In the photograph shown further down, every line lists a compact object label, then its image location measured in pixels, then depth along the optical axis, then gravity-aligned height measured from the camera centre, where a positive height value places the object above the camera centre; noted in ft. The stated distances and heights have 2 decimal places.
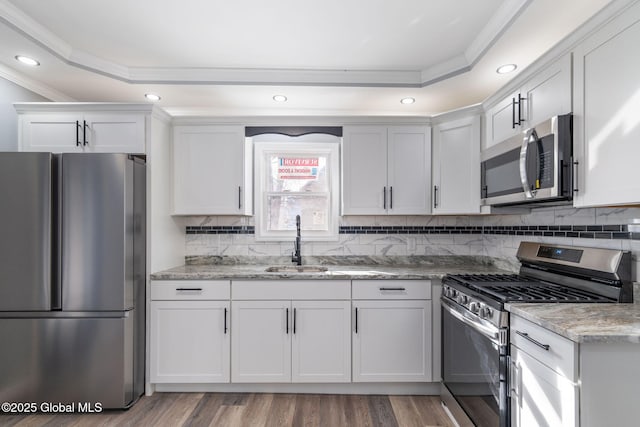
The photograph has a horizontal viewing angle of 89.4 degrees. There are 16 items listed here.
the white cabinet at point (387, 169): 9.21 +1.23
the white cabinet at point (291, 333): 8.02 -3.04
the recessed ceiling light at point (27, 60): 7.41 +3.50
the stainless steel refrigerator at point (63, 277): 7.17 -1.49
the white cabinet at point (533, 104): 5.47 +2.15
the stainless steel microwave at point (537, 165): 5.27 +0.87
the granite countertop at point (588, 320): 3.79 -1.44
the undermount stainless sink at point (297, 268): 9.53 -1.70
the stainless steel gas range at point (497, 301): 5.27 -1.66
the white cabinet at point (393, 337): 8.00 -3.11
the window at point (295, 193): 10.16 +0.59
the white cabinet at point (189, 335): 8.05 -3.09
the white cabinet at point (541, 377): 3.92 -2.23
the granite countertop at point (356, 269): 8.03 -1.59
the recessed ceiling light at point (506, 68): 7.67 +3.47
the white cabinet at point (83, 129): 8.14 +2.05
